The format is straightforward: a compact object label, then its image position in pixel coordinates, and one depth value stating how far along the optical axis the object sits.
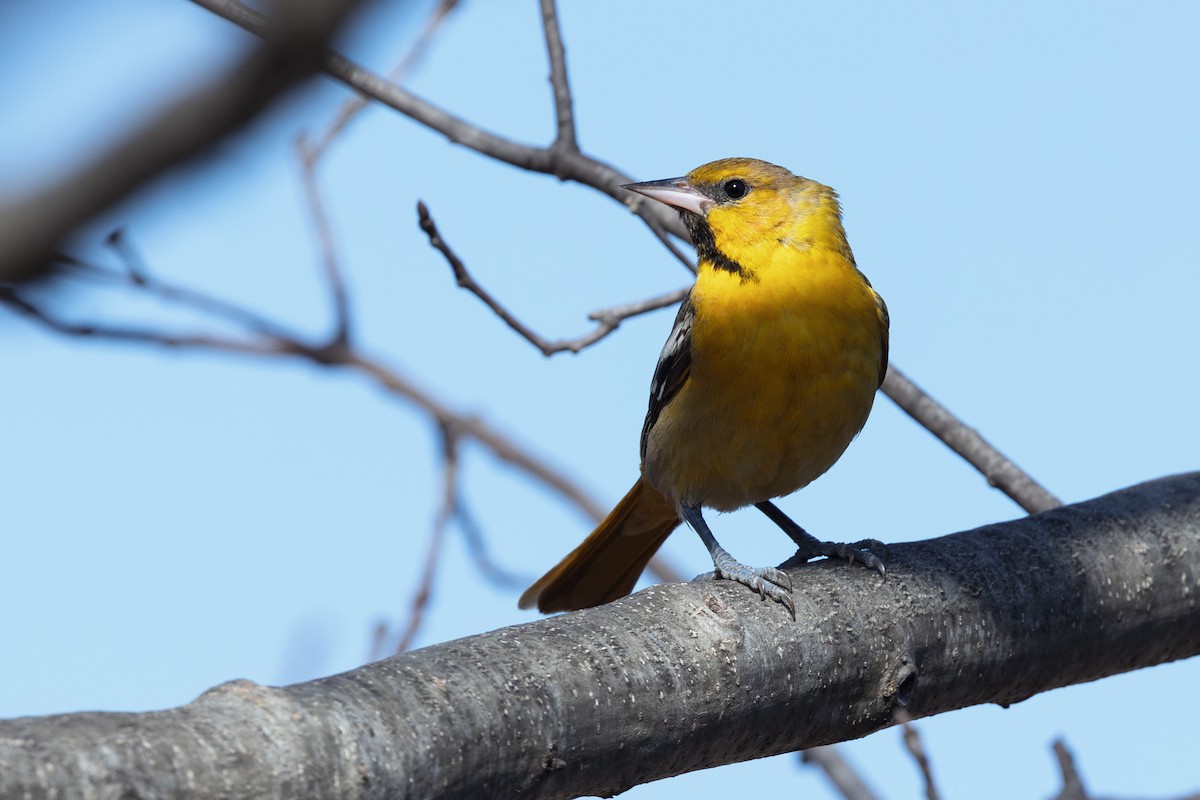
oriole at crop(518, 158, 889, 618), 8.48
